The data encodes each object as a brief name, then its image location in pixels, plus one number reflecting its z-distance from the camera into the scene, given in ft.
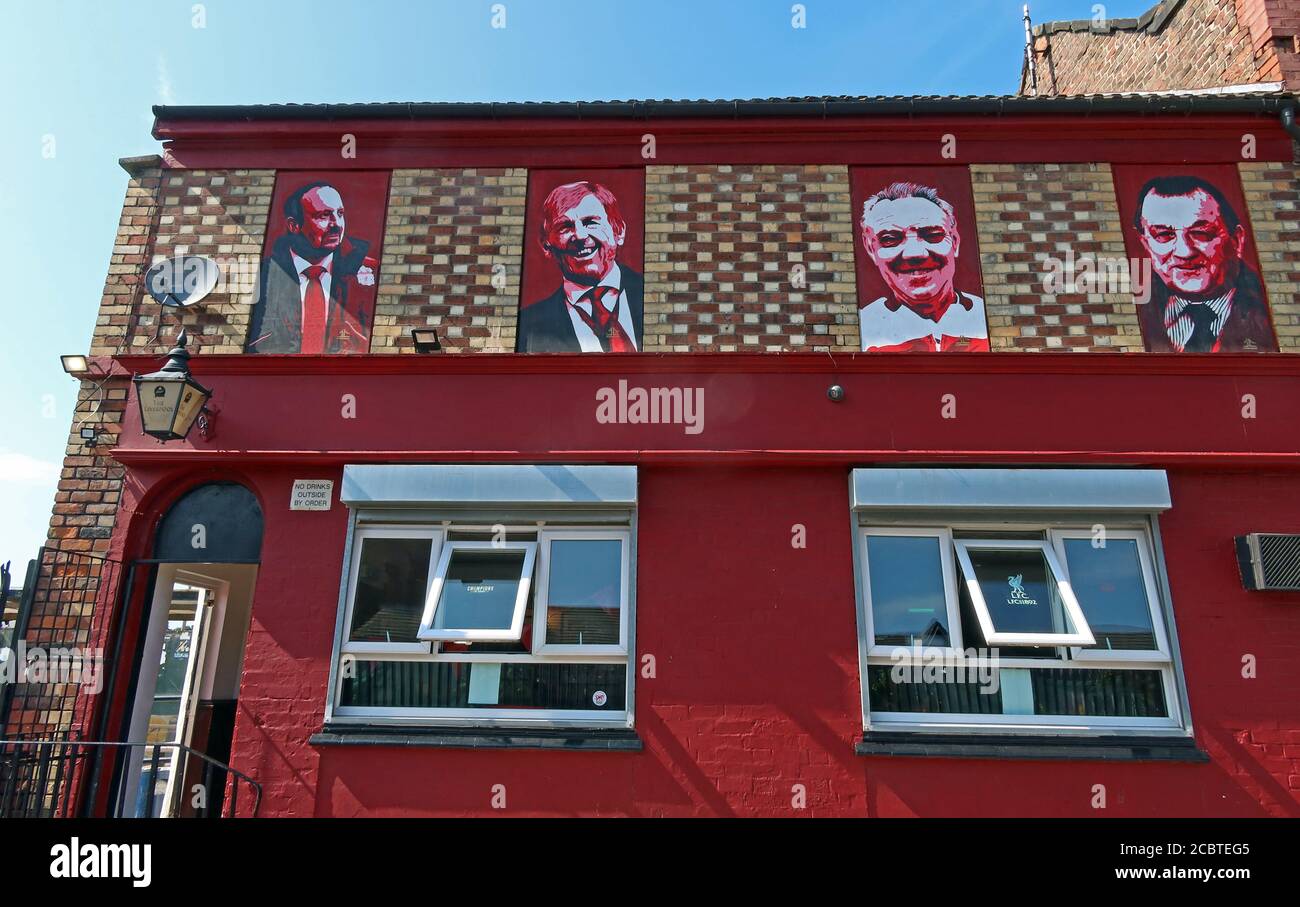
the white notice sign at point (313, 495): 19.58
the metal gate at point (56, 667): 17.70
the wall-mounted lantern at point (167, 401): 18.70
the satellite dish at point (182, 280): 21.35
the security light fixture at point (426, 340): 20.22
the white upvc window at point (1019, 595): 17.81
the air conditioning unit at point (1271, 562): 17.97
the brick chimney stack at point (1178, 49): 23.18
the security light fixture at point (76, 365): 20.68
